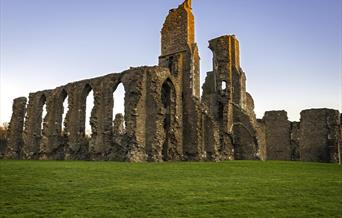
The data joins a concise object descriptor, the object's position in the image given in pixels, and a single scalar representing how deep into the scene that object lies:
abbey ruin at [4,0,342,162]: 19.61
